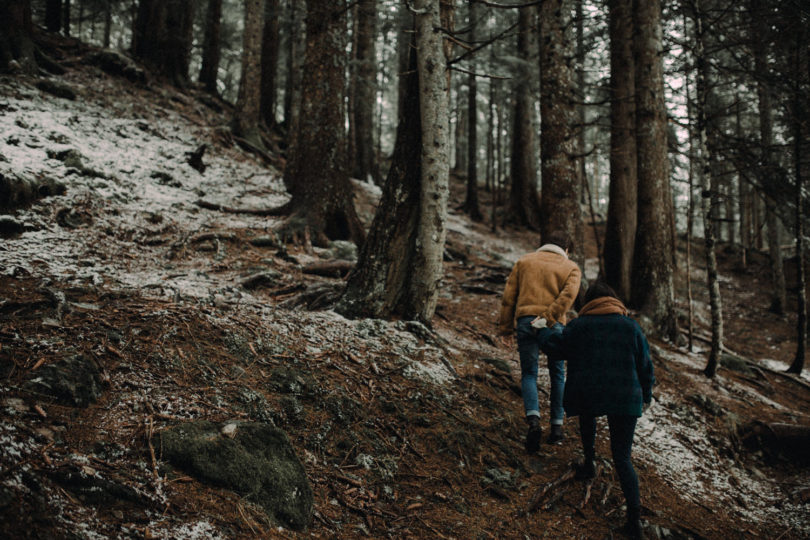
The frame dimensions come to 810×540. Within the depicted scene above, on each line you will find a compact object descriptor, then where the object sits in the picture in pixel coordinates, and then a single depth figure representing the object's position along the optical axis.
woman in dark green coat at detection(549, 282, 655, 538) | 3.37
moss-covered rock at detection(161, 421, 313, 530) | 2.49
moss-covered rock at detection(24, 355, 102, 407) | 2.53
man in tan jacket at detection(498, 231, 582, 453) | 4.12
